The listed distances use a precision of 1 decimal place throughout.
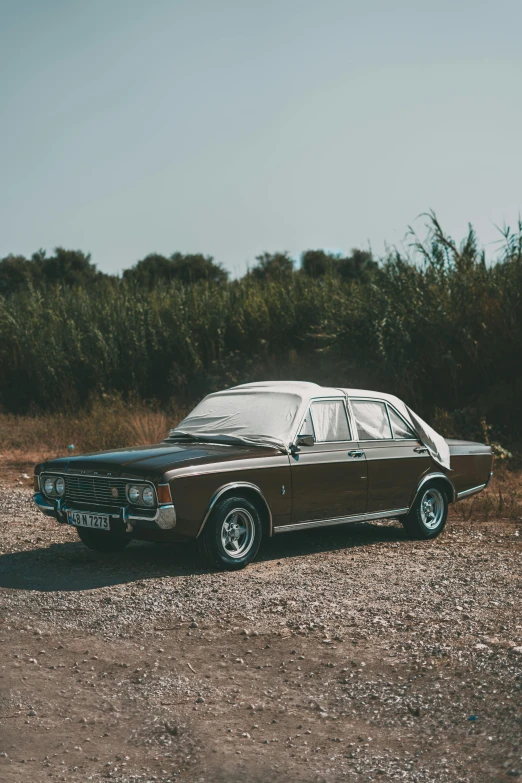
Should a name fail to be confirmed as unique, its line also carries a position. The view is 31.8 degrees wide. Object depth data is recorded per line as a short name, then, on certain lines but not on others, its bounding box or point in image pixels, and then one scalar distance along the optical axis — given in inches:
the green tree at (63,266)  2105.1
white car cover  351.6
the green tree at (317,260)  1840.6
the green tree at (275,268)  1007.9
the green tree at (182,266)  2021.4
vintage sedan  310.8
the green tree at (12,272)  2007.5
